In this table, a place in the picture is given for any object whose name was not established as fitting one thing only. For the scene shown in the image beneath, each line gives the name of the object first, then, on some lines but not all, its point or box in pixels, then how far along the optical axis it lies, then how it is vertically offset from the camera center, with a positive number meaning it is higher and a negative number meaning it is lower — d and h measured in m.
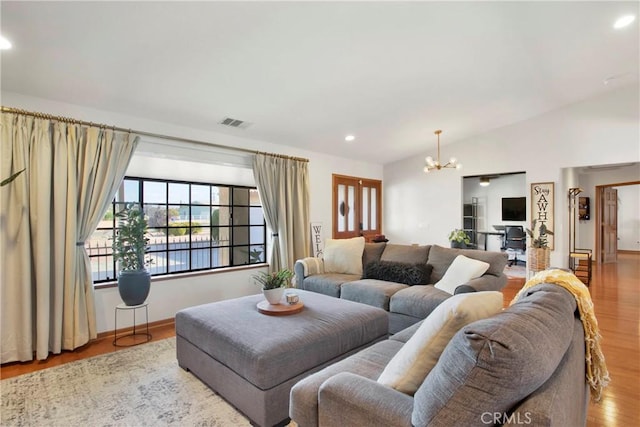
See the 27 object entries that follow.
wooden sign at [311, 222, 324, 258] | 5.68 -0.46
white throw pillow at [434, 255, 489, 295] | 3.25 -0.61
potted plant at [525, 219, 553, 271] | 5.45 -0.64
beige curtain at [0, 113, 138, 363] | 2.82 -0.11
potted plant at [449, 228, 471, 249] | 5.36 -0.42
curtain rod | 2.88 +0.92
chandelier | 5.41 +0.83
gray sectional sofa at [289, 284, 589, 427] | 0.87 -0.52
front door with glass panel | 6.31 +0.14
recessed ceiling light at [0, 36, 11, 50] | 2.29 +1.24
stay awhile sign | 5.64 +0.12
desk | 8.40 -0.55
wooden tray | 2.52 -0.76
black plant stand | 3.29 -1.28
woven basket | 5.45 -0.79
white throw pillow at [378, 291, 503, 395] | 1.25 -0.49
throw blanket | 1.51 -0.58
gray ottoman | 1.90 -0.87
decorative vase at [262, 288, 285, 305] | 2.68 -0.67
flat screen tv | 8.17 +0.09
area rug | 2.03 -1.29
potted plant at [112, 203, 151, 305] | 3.31 -0.42
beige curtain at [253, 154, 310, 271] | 4.80 +0.16
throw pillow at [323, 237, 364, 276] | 4.34 -0.59
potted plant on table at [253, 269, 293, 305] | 2.68 -0.62
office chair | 7.73 -0.64
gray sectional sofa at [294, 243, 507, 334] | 3.18 -0.80
